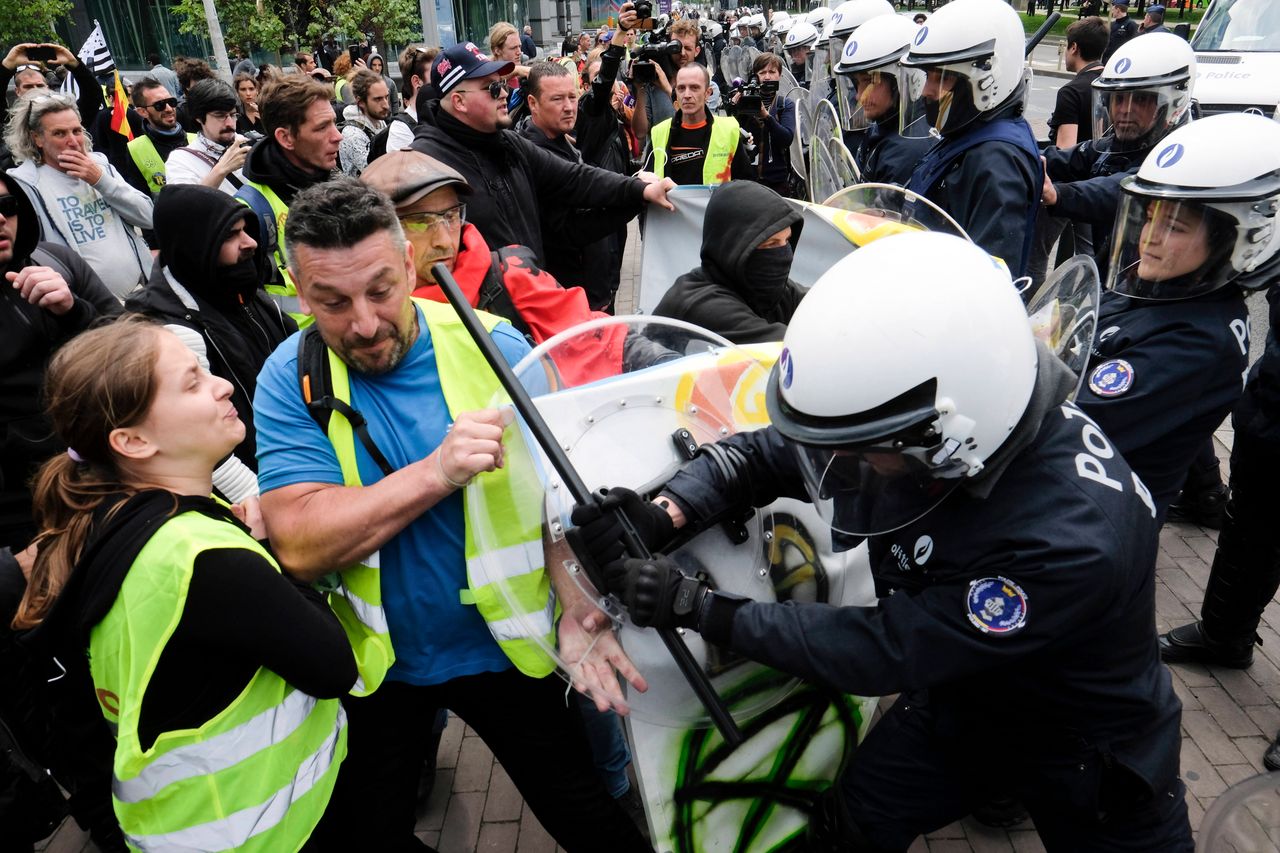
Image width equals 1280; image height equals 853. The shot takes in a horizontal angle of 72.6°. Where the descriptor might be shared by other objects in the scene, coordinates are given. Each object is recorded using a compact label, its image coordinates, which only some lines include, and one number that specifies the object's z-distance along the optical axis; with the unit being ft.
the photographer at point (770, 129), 23.48
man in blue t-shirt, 6.04
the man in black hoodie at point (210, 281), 9.41
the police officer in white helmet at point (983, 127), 12.11
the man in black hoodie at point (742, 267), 9.18
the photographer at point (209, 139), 17.03
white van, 25.12
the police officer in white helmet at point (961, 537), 4.96
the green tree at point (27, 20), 50.14
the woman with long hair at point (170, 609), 5.25
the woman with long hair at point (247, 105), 26.96
